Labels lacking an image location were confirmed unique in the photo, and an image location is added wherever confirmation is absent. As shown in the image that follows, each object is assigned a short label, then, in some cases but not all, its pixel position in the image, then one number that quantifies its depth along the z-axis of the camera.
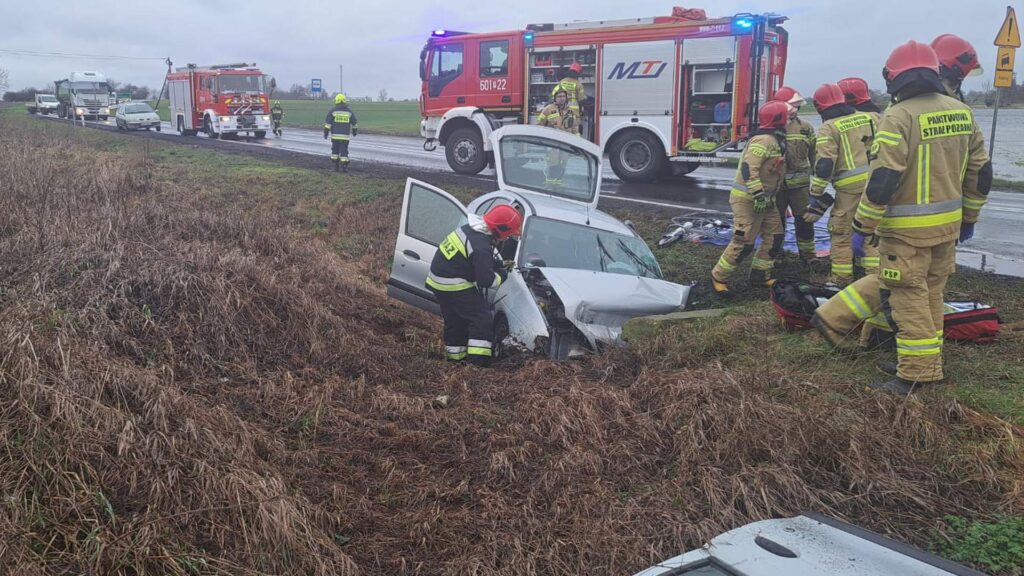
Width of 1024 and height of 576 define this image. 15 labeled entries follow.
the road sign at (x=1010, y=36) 11.53
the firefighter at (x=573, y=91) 12.16
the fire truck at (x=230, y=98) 25.67
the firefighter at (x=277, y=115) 26.62
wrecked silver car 5.46
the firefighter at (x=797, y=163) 6.82
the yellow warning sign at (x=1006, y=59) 11.70
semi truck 37.28
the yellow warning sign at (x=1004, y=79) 11.60
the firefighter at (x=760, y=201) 6.48
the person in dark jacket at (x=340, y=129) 14.52
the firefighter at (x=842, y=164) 6.29
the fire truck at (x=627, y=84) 12.45
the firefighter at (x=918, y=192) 3.97
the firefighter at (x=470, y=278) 5.53
